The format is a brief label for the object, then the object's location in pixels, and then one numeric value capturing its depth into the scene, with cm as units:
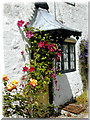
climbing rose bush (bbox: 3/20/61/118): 356
